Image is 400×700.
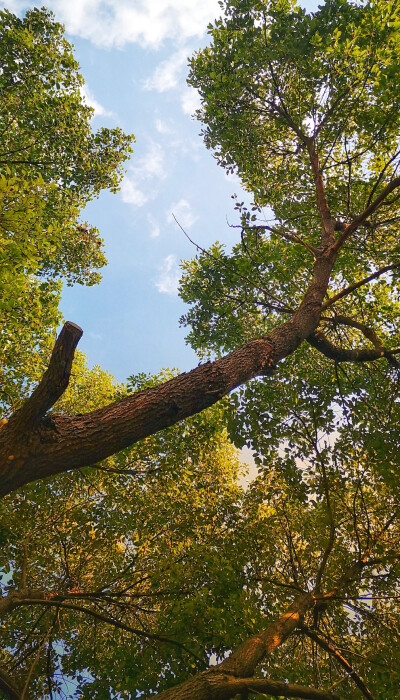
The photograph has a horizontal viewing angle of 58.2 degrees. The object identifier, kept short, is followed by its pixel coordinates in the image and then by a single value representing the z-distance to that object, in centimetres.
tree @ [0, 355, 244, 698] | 520
